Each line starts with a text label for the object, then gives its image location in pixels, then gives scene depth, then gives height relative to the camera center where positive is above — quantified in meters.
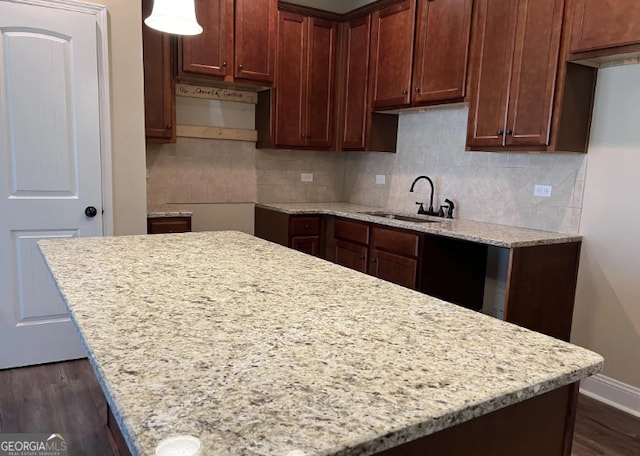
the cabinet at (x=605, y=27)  2.24 +0.78
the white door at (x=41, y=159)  2.71 -0.02
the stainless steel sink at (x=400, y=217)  3.81 -0.38
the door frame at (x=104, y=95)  2.80 +0.40
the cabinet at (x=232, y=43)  3.51 +0.94
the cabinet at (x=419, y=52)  3.18 +0.89
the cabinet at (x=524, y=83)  2.63 +0.56
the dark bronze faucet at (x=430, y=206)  3.76 -0.27
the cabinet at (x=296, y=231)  3.89 -0.54
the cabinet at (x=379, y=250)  3.18 -0.59
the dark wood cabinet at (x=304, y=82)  3.98 +0.75
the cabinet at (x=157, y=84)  3.35 +0.56
